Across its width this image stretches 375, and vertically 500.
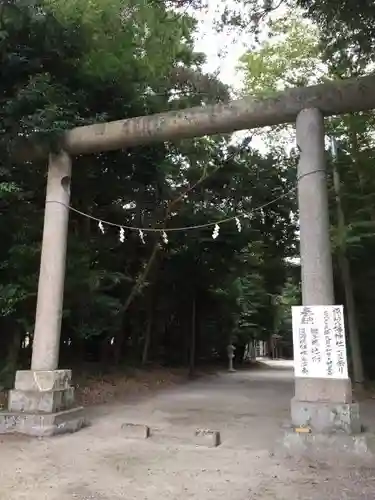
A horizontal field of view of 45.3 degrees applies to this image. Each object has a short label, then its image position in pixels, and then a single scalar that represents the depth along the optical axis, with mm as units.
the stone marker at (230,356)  19391
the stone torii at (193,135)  5359
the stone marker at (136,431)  5918
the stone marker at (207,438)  5518
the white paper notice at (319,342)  5289
